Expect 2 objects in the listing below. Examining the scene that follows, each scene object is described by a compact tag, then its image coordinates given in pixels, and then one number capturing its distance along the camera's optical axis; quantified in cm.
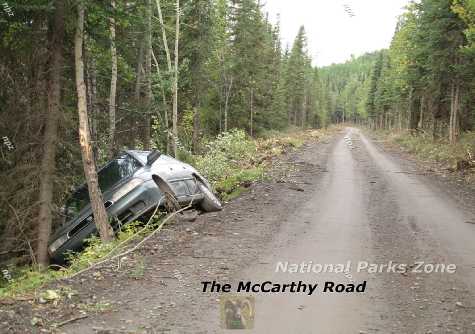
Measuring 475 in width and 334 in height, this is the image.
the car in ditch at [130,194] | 820
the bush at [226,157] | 1511
